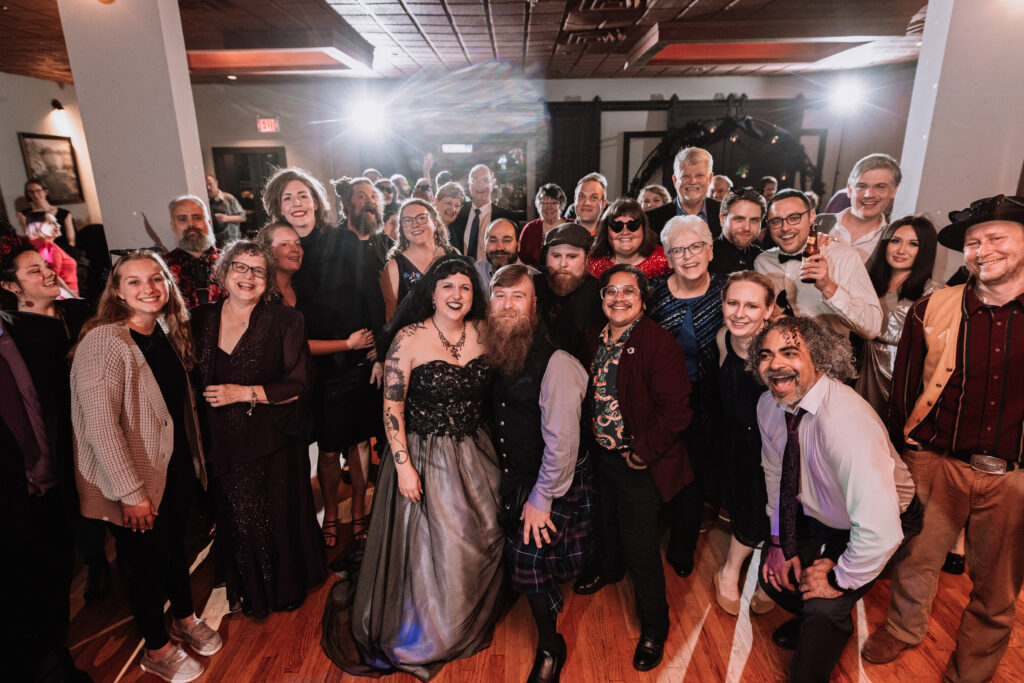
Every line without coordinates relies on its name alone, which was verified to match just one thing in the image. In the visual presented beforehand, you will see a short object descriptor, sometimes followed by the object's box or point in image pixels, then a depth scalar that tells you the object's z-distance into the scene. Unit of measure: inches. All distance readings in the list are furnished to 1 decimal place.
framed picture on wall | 316.5
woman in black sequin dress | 89.0
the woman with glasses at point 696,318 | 100.0
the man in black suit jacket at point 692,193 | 152.1
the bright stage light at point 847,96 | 383.2
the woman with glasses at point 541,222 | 146.4
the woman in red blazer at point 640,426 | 85.9
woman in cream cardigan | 76.5
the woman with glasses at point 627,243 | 117.3
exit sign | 385.4
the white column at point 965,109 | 125.6
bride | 88.6
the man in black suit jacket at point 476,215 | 185.0
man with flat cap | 106.3
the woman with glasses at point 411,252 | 121.8
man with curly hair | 67.9
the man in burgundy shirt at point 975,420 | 75.5
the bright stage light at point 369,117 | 394.6
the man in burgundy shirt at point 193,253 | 124.4
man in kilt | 81.7
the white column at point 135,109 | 139.6
